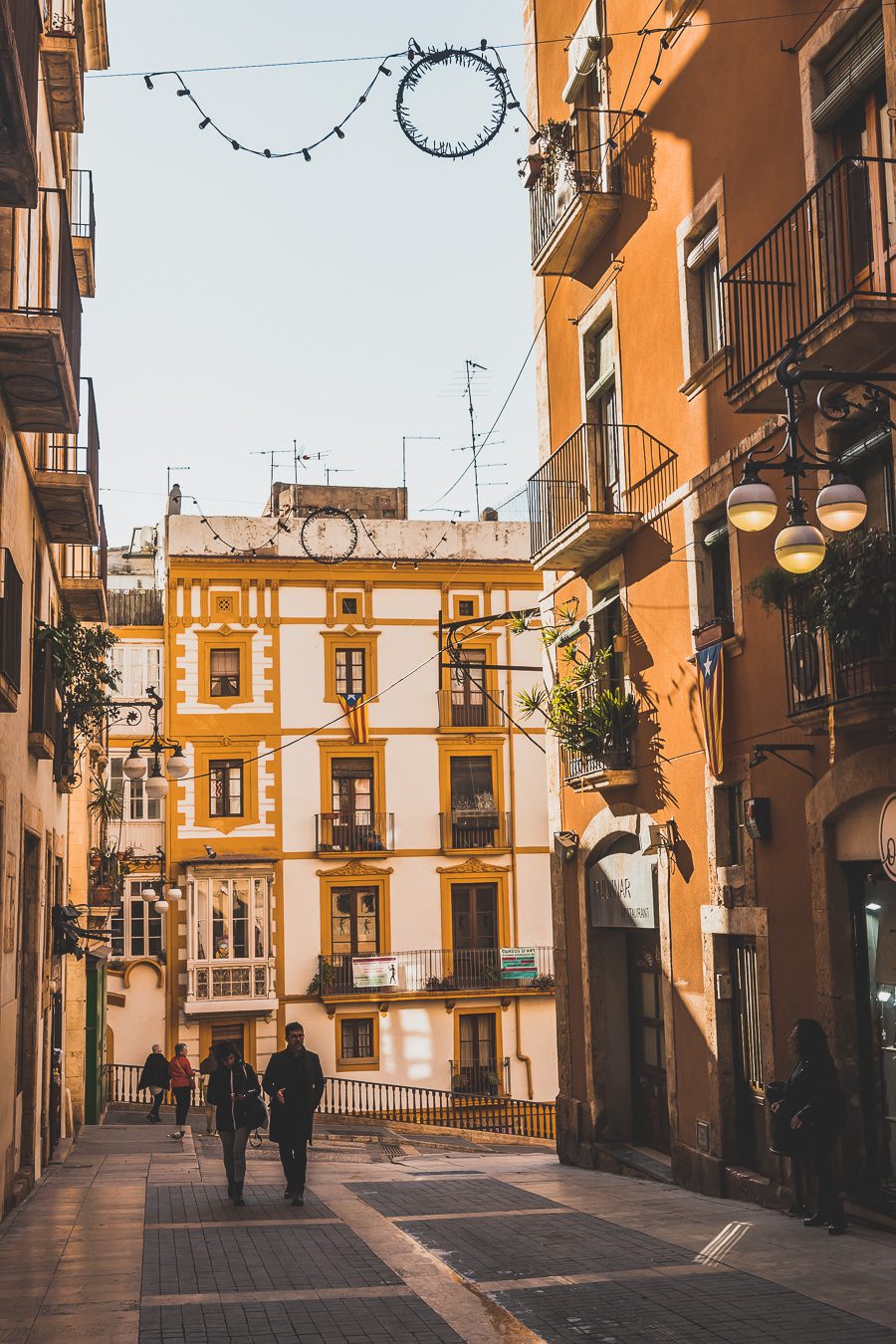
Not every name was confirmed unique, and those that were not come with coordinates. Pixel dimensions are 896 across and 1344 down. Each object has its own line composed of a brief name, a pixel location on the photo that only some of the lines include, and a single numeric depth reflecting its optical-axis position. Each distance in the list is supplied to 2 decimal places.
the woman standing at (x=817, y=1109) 10.37
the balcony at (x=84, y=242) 19.22
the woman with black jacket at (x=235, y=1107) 12.99
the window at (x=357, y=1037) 35.22
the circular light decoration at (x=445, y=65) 14.21
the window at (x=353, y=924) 36.12
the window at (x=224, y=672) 37.19
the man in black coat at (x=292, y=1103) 13.20
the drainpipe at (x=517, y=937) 35.88
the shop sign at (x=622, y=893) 16.17
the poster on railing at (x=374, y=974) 35.34
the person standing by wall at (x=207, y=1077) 20.95
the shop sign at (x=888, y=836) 10.03
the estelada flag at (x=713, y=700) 13.70
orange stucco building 11.09
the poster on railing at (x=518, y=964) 36.16
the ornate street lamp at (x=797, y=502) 8.46
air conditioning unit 10.71
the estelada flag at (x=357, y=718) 36.59
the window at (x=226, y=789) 36.50
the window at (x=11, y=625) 11.05
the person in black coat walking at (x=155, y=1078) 27.27
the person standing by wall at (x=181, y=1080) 24.62
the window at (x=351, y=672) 37.53
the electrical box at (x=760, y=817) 12.86
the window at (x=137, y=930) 36.00
